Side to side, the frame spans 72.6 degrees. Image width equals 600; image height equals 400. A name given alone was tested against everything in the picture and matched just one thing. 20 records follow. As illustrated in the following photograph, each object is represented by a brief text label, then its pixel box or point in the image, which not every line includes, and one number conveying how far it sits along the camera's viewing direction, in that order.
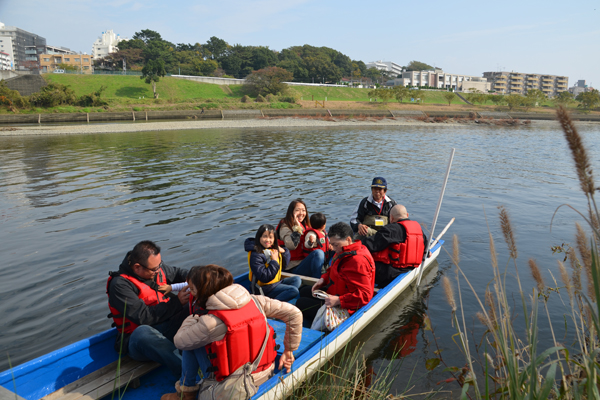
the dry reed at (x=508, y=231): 2.37
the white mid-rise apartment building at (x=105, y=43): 184.75
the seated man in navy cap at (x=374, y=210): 8.55
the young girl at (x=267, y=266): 6.02
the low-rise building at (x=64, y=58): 139.75
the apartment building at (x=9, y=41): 188.88
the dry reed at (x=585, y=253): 2.08
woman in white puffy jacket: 3.45
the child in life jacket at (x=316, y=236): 7.56
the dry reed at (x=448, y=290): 2.52
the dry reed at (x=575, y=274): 2.67
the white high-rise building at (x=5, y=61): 157.31
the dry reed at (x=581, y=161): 1.72
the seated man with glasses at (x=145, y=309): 4.56
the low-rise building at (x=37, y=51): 175.12
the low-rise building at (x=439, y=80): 157.25
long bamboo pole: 7.68
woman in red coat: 5.28
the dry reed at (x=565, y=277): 2.52
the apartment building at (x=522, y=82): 170.00
